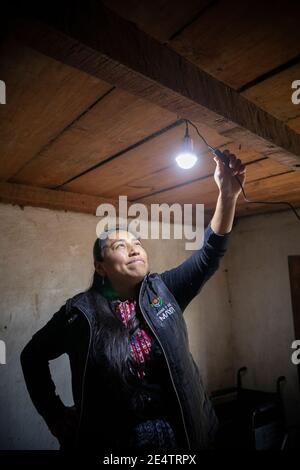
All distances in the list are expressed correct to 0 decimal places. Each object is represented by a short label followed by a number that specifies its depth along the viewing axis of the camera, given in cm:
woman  171
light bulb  169
